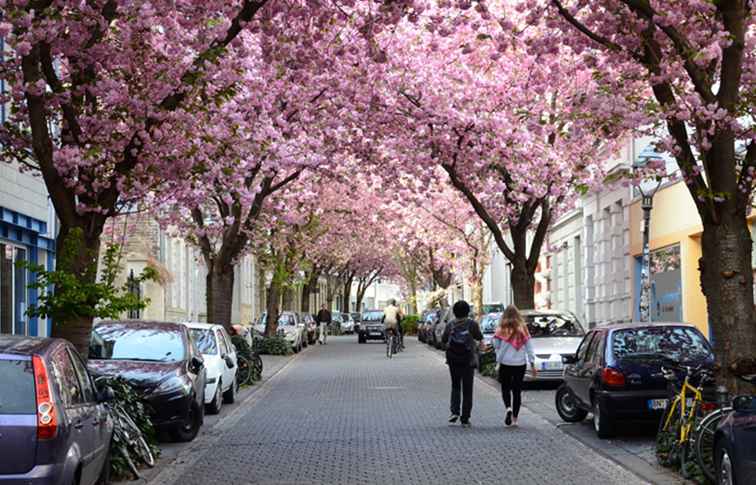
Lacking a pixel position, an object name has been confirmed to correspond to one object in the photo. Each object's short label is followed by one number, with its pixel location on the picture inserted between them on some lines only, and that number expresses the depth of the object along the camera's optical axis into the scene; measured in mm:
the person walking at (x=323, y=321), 57562
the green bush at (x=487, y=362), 27706
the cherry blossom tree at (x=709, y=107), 11719
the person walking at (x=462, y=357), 16562
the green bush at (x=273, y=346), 41031
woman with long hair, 16422
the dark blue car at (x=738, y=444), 8391
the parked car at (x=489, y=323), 31906
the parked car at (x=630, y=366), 14289
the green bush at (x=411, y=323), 77062
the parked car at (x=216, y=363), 18703
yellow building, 28328
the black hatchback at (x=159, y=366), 14540
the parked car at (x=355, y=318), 84688
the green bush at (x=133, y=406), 13109
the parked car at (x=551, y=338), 22984
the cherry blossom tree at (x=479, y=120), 25188
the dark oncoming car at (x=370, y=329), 61281
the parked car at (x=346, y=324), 83812
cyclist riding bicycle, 39969
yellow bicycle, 11255
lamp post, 22891
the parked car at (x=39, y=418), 7488
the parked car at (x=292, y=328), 44750
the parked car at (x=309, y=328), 53669
